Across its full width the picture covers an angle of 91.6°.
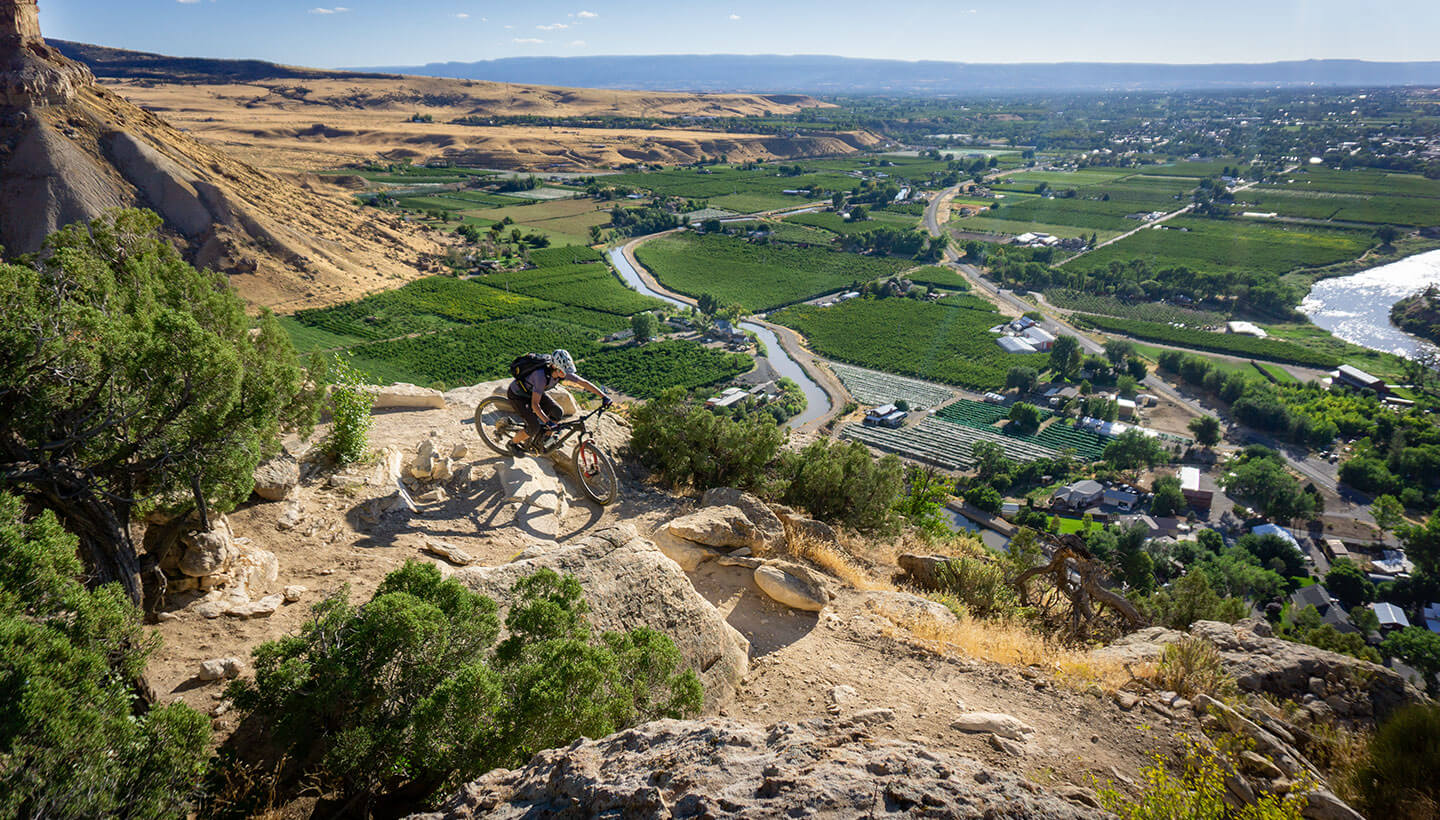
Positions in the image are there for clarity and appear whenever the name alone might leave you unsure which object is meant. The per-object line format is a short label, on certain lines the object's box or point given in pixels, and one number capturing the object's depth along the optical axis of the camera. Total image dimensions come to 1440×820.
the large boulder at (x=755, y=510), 11.34
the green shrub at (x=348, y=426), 10.97
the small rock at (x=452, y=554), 9.20
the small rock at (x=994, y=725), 6.50
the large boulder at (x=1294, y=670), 8.19
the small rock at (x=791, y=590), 9.61
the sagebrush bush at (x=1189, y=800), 4.86
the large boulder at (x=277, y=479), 9.24
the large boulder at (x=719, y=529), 10.38
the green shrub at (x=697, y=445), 14.12
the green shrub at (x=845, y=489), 14.69
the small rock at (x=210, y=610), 7.13
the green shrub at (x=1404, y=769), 5.53
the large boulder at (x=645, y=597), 7.54
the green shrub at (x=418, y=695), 5.07
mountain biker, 11.37
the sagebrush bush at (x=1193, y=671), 7.88
